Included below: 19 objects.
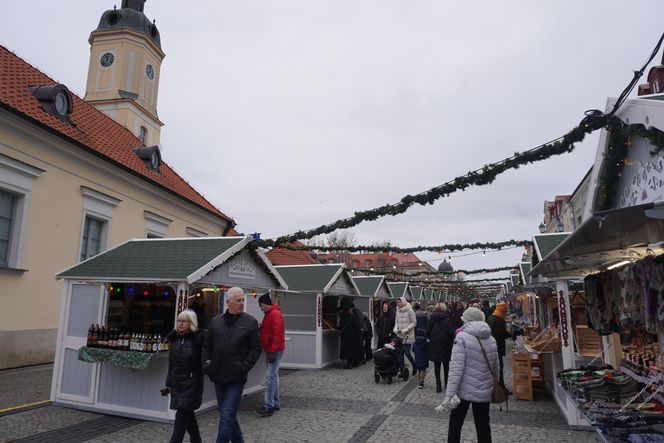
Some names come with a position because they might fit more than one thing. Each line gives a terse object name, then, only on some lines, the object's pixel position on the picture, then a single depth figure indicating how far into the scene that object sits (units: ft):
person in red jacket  25.21
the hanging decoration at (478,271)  70.44
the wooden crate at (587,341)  27.31
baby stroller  35.12
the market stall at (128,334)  24.29
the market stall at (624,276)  13.28
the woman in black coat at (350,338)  44.11
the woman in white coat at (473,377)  16.67
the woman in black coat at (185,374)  16.56
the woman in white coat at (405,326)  36.29
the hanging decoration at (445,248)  56.29
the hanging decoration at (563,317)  24.85
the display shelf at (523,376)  29.43
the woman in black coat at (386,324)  39.96
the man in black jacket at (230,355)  16.58
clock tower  82.07
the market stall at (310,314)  44.34
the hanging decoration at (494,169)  17.10
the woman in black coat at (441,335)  30.50
